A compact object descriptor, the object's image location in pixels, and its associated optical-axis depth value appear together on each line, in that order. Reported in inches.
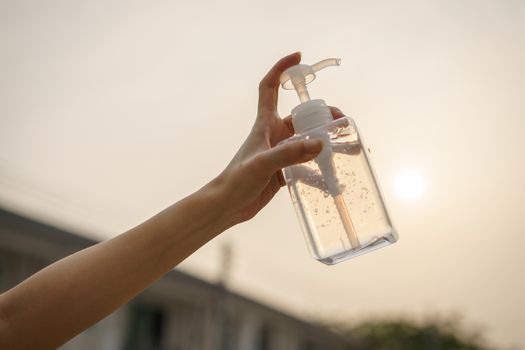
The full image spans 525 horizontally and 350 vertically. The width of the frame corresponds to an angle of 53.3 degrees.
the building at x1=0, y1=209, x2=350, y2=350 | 385.4
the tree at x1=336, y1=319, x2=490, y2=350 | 1016.9
